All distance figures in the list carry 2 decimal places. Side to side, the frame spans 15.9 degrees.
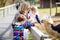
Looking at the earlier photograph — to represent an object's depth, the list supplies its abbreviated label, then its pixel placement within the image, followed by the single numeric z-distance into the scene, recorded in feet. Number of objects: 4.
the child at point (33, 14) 18.19
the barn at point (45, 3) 84.58
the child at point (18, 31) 13.23
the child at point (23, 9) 15.71
